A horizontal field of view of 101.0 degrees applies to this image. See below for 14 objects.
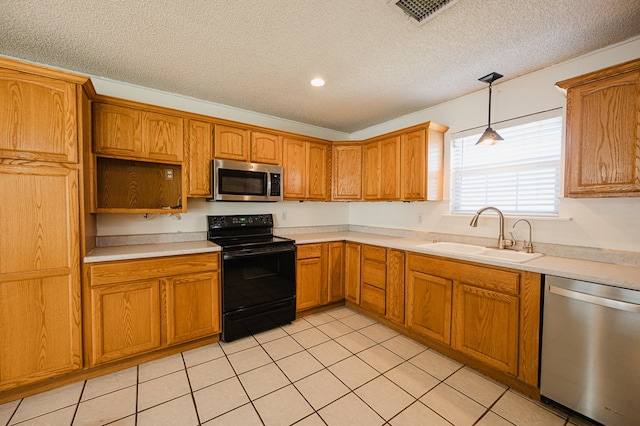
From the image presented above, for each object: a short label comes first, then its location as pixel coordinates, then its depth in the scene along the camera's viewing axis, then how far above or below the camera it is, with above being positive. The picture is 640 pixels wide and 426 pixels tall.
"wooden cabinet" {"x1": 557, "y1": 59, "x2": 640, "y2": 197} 1.62 +0.49
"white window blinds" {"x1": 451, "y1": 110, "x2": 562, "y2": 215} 2.27 +0.35
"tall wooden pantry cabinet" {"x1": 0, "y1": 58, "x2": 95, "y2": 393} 1.74 -0.11
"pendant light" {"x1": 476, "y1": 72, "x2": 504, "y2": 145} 2.25 +0.61
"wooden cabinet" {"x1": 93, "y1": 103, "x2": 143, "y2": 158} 2.26 +0.66
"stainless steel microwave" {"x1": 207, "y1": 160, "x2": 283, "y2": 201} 2.78 +0.28
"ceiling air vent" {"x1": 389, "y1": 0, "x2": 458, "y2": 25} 1.53 +1.19
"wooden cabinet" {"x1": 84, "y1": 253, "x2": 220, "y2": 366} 2.02 -0.83
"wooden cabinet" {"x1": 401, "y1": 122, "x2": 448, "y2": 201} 2.88 +0.50
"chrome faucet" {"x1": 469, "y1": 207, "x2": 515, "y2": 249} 2.40 -0.26
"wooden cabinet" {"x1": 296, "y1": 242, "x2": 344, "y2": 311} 3.08 -0.83
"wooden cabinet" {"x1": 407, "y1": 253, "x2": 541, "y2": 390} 1.83 -0.85
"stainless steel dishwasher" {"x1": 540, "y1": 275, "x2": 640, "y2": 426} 1.45 -0.85
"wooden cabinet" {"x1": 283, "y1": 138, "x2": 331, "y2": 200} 3.37 +0.49
